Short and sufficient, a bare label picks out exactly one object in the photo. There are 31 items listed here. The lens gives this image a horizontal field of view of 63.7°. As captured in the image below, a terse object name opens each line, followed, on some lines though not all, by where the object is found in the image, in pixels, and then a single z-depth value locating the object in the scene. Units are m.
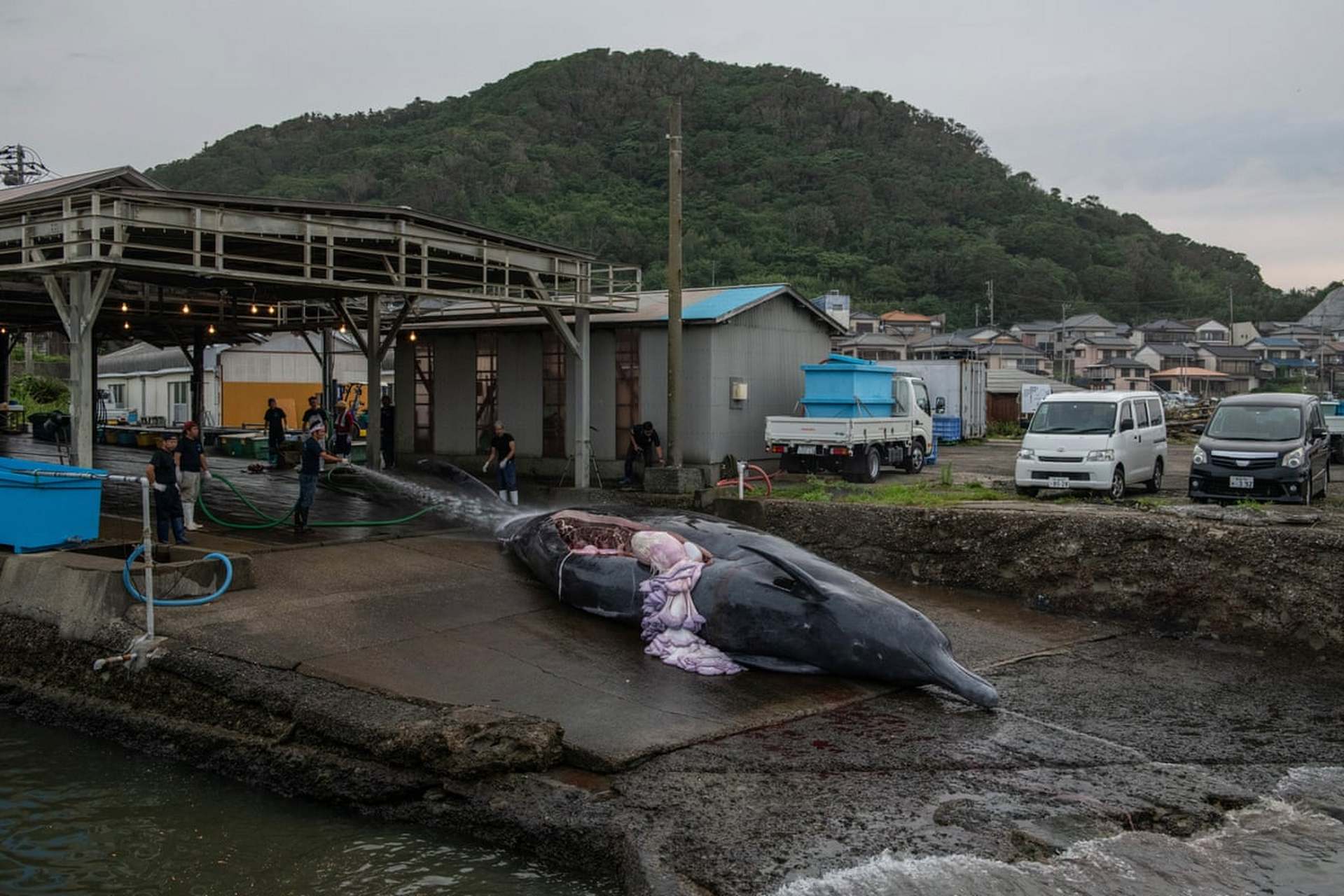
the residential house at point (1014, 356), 81.34
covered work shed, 12.59
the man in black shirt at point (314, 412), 23.44
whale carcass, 9.34
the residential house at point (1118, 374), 85.12
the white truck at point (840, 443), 21.25
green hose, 14.64
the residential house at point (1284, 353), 94.25
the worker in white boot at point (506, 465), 17.92
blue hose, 10.60
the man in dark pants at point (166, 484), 12.73
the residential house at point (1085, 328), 95.75
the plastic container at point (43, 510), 11.64
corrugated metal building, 21.77
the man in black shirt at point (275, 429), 25.70
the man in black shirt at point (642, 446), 20.77
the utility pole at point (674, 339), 19.12
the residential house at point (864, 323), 92.43
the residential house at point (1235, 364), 91.81
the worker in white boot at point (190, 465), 14.33
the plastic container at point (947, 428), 34.12
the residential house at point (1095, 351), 93.00
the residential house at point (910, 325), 90.62
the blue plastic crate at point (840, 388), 22.45
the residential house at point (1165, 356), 94.50
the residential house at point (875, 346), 80.19
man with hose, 14.92
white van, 17.50
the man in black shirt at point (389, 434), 25.62
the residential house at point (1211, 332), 105.06
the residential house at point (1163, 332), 100.94
